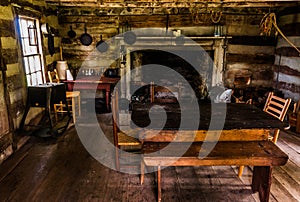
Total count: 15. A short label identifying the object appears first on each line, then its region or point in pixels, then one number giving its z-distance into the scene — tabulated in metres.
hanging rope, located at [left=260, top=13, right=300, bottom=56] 3.24
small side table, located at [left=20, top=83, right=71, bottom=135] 3.50
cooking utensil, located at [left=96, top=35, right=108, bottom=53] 5.29
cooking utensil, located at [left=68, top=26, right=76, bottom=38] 5.24
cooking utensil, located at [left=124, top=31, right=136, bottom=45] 5.16
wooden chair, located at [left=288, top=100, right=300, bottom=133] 3.91
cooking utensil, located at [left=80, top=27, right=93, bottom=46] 5.24
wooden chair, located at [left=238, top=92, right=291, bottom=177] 2.78
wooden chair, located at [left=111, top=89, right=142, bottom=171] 2.51
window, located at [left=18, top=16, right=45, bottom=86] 3.80
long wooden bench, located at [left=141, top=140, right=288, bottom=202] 2.04
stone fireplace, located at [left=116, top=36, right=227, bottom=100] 5.20
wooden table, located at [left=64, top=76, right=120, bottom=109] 4.68
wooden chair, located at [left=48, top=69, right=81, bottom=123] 4.23
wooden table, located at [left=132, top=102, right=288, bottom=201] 2.05
